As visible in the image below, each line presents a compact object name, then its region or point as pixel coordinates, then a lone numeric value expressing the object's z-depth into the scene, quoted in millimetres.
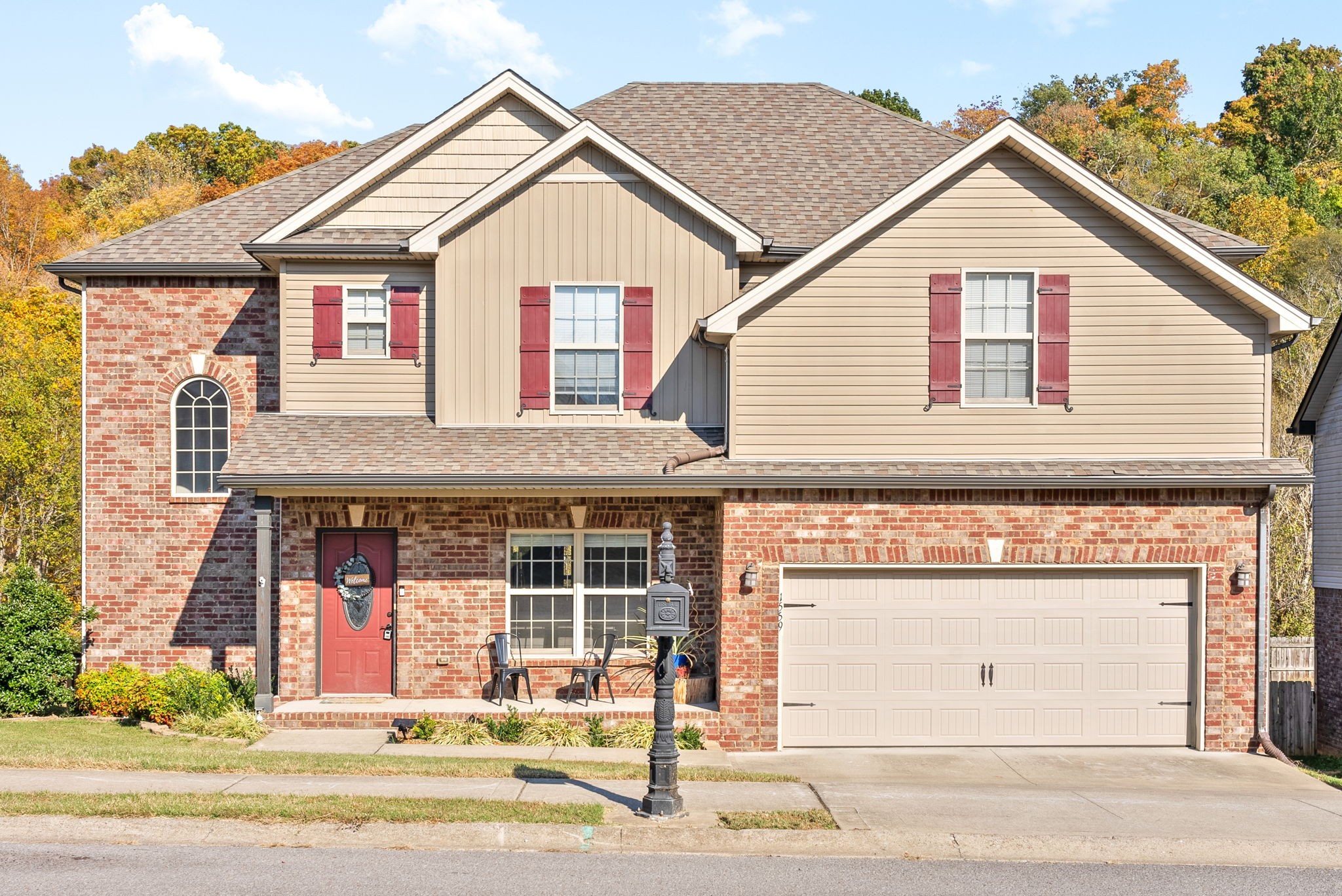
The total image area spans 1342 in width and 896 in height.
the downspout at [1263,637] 13492
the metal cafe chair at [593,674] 14039
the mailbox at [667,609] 10000
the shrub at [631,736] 13133
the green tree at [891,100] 47062
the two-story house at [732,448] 13523
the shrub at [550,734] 13188
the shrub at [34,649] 15641
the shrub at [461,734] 13078
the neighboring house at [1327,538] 16656
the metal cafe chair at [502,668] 14109
